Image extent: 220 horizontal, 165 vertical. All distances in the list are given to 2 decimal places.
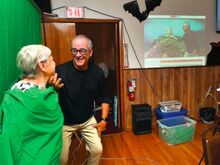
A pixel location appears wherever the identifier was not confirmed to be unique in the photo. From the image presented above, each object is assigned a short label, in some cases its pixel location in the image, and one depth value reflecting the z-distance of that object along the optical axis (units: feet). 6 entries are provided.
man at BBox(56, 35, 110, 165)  6.08
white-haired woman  3.28
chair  3.59
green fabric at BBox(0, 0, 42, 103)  4.20
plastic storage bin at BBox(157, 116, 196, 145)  9.48
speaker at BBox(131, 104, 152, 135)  10.65
